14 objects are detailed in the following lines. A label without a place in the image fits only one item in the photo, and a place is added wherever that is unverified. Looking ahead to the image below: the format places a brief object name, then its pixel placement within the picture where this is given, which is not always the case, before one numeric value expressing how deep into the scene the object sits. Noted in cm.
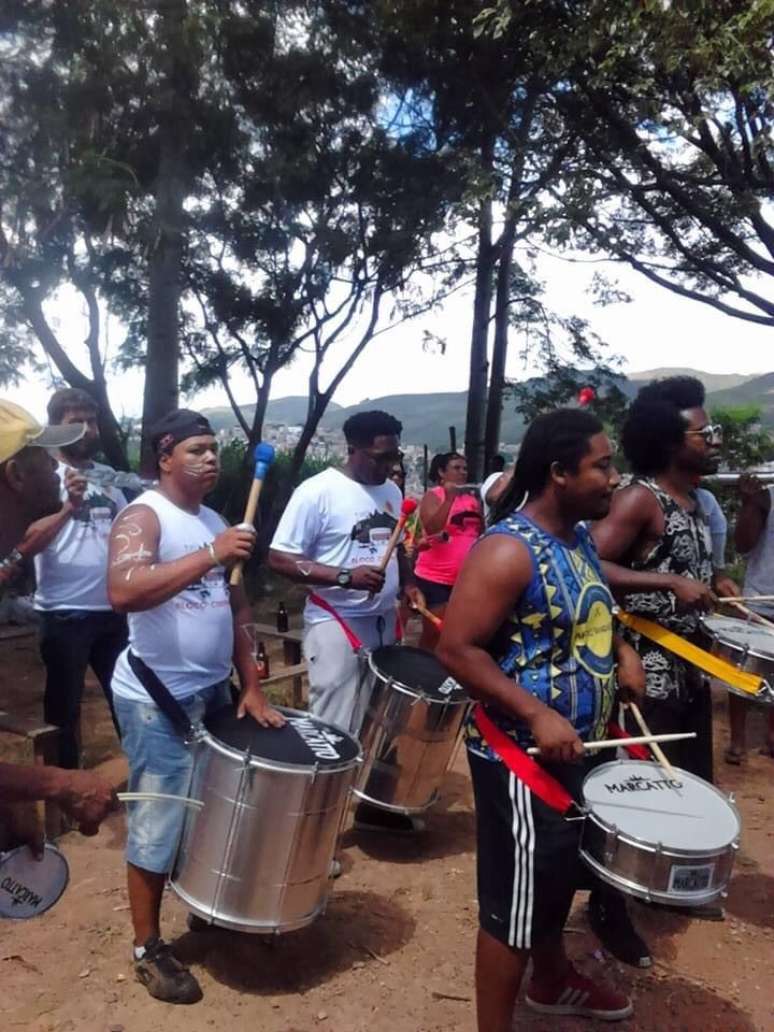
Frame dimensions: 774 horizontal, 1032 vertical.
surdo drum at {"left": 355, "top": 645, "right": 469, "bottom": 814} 396
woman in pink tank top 672
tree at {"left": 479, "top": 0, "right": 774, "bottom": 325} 636
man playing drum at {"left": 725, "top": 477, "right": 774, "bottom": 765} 536
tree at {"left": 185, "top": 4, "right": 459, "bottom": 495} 1073
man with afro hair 325
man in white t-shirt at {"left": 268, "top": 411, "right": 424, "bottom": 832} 414
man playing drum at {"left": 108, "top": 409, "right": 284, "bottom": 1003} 303
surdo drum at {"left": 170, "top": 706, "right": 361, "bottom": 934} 287
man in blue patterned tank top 240
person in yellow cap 207
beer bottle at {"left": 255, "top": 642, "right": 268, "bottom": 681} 560
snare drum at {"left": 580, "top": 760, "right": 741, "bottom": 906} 230
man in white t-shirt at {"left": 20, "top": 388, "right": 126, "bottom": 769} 438
